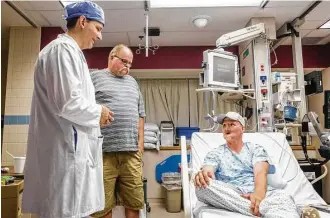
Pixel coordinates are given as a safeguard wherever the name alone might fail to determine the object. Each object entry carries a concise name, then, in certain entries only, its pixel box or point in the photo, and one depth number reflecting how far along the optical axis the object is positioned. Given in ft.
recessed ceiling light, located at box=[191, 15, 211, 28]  11.87
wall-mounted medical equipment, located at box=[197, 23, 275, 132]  8.87
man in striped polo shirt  6.16
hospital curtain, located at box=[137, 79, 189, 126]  16.80
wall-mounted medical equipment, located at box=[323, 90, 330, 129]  9.32
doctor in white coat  3.65
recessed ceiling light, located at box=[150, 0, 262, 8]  10.66
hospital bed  6.38
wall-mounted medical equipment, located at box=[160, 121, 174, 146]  13.65
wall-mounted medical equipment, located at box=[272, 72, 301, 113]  9.95
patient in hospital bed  4.87
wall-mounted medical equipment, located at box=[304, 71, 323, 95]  11.12
